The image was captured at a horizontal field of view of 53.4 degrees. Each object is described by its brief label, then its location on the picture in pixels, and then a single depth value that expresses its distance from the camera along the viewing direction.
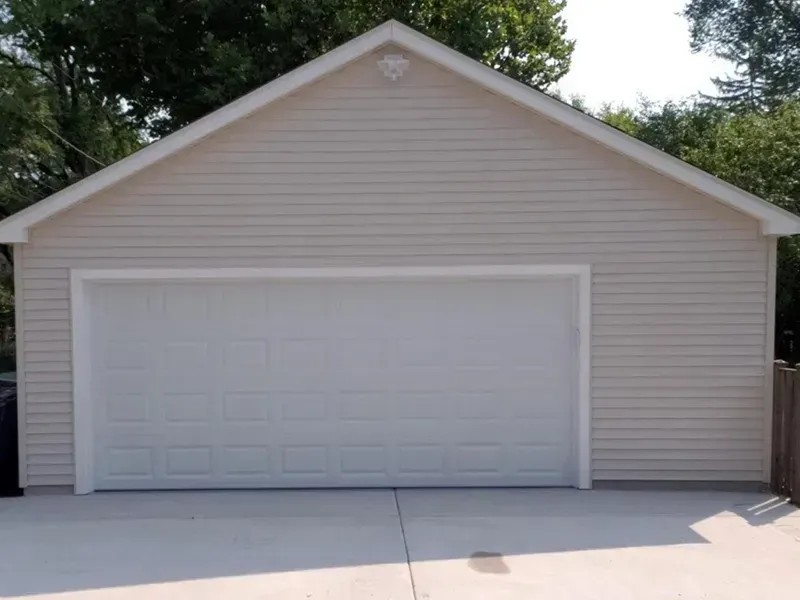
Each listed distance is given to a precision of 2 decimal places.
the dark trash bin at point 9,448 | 7.79
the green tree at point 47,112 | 16.33
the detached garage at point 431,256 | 7.49
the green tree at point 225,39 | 15.28
